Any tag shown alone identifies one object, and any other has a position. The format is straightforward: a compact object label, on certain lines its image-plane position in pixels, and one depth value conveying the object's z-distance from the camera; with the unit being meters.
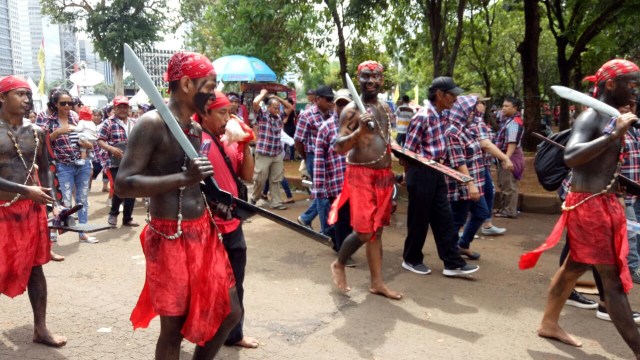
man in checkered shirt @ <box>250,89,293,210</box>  8.46
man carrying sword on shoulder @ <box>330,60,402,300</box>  4.43
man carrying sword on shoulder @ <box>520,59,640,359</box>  3.23
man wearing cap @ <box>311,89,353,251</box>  5.93
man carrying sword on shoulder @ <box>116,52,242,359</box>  2.45
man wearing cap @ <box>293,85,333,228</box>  6.70
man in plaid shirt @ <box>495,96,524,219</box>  7.36
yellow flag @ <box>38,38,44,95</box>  17.03
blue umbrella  11.13
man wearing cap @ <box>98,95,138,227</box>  7.60
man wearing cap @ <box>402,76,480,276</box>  5.04
